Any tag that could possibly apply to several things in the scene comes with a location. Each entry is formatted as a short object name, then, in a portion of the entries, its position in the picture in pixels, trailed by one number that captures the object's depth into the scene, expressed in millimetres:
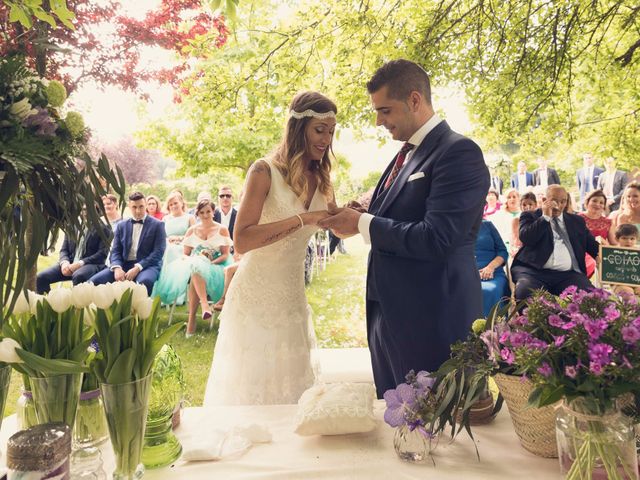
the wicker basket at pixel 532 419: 1133
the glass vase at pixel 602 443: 904
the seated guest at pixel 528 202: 5484
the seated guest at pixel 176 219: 7051
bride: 2242
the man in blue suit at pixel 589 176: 9898
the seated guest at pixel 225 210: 7234
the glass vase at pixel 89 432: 1045
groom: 1771
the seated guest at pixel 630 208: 5512
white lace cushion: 1225
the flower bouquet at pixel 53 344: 1030
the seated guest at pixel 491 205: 8219
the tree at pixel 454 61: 3508
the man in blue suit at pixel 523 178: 10900
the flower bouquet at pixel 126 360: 1001
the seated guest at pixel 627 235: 5098
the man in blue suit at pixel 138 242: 5578
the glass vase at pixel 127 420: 998
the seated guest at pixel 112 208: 6195
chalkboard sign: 4105
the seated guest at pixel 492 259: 4984
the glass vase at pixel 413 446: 1157
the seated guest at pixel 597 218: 5637
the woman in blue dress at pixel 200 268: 5609
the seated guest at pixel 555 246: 4434
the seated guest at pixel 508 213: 7395
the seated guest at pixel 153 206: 7383
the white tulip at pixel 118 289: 1049
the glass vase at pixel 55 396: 1024
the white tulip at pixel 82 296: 1067
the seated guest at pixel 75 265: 5621
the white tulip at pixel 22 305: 1096
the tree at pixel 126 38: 4254
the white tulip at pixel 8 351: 954
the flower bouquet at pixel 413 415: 1122
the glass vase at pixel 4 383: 1076
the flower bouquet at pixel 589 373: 878
